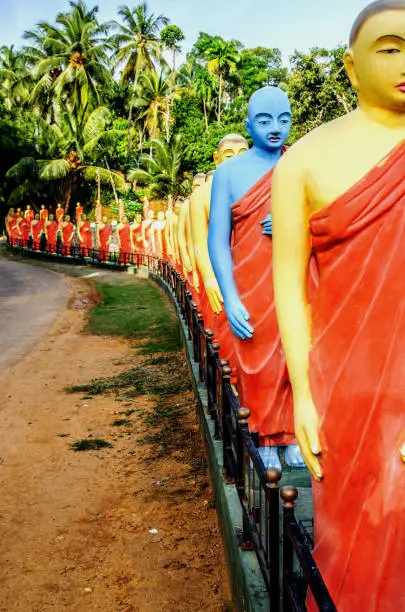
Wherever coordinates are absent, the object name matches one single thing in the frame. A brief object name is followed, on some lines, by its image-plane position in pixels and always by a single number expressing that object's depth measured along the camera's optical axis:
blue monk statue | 3.25
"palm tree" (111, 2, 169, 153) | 32.66
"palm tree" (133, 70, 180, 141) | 32.31
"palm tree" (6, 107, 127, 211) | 28.41
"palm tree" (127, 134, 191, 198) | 27.50
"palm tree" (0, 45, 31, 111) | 35.06
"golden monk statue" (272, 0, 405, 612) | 1.57
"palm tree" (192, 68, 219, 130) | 30.69
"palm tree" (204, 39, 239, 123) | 29.11
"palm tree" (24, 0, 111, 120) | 29.53
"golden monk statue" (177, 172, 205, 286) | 7.54
